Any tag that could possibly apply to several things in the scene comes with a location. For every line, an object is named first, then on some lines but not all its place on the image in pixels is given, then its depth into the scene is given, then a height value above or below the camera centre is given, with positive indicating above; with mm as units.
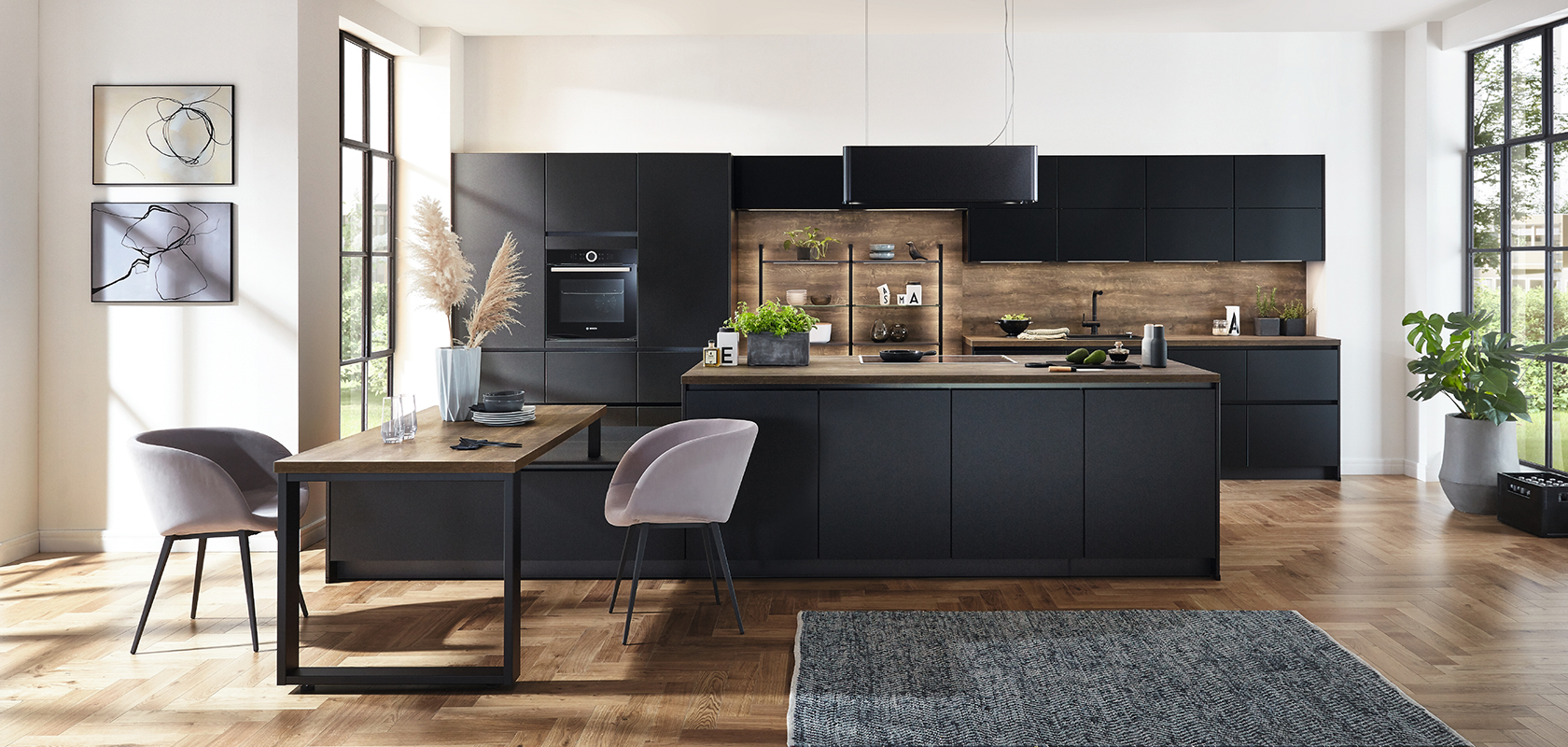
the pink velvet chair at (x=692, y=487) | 3666 -482
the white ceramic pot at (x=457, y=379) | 3967 -89
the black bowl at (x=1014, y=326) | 7055 +215
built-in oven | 6645 +408
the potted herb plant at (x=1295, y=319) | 7176 +264
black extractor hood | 4805 +881
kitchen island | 4492 -497
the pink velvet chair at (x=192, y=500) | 3473 -504
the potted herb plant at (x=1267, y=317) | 7137 +279
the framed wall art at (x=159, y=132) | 4902 +1105
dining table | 3094 -425
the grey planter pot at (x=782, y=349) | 4734 +34
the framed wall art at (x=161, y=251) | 4910 +521
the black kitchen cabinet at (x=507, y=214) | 6629 +949
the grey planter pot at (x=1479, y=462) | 5758 -609
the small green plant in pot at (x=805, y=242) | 7242 +833
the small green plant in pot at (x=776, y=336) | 4730 +97
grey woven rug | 2881 -1058
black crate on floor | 5199 -778
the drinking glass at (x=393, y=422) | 3426 -224
